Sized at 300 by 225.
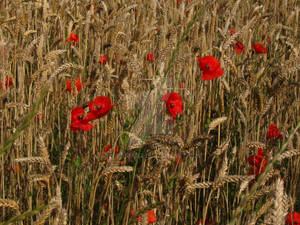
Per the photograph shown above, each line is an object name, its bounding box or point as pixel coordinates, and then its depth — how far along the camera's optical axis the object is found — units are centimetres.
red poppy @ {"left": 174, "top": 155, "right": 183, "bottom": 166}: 296
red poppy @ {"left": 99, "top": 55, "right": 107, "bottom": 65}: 334
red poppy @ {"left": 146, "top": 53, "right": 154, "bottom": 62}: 363
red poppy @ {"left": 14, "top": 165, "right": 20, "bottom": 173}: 300
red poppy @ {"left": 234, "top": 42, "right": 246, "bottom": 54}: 362
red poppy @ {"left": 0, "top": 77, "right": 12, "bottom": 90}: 321
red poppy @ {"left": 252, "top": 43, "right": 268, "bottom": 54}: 357
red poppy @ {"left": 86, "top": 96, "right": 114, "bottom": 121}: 282
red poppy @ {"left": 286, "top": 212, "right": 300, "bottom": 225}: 297
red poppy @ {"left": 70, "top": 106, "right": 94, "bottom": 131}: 285
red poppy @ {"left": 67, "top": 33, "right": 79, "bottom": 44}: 381
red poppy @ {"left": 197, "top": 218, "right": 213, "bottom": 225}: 318
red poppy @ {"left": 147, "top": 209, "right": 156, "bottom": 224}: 289
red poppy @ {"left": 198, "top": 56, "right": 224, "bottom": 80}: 312
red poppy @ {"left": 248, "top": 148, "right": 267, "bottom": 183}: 304
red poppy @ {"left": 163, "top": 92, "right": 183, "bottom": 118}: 295
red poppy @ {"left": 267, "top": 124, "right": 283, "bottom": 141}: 307
